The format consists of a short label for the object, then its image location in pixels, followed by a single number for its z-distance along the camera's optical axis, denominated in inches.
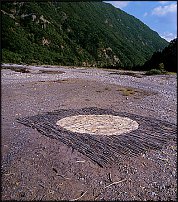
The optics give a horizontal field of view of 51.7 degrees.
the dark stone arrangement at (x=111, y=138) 137.8
